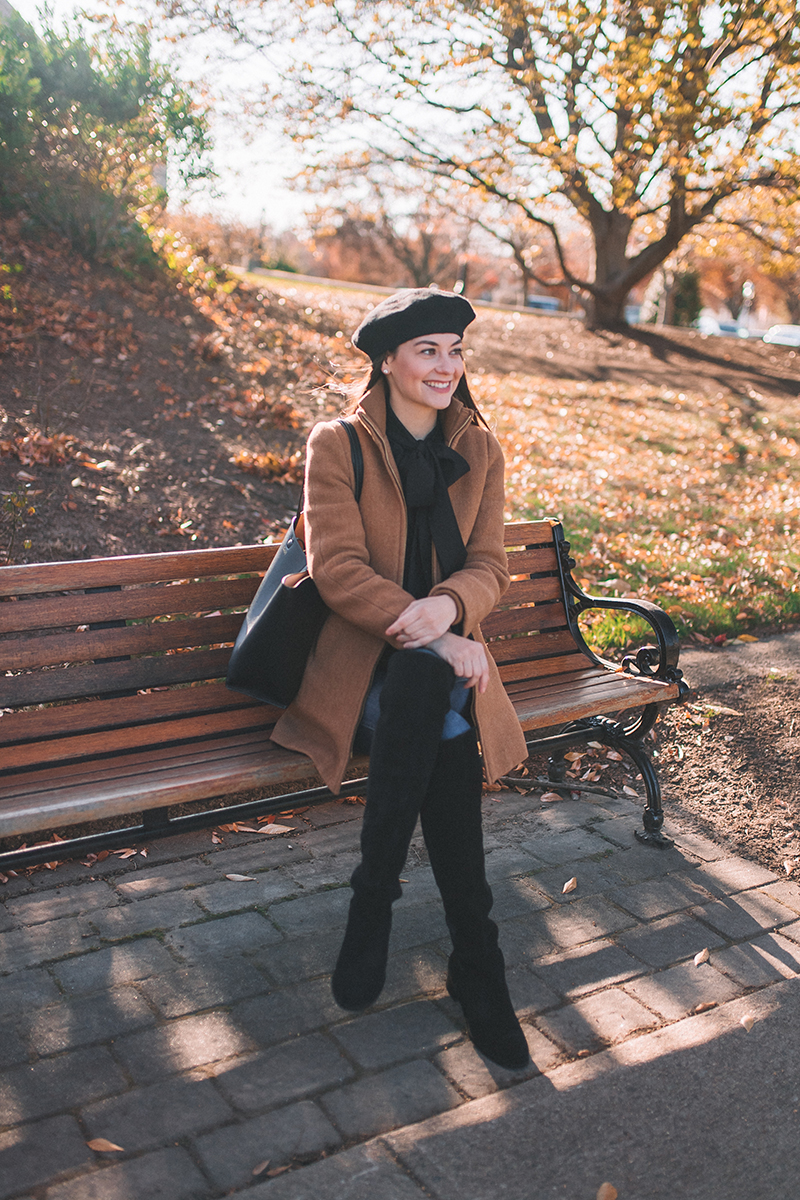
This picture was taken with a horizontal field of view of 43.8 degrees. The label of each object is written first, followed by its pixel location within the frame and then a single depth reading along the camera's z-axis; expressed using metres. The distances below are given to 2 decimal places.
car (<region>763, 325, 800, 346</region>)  39.66
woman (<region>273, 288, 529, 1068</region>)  2.42
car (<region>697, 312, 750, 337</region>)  55.44
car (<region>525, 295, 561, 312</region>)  57.11
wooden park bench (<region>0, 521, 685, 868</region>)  2.66
